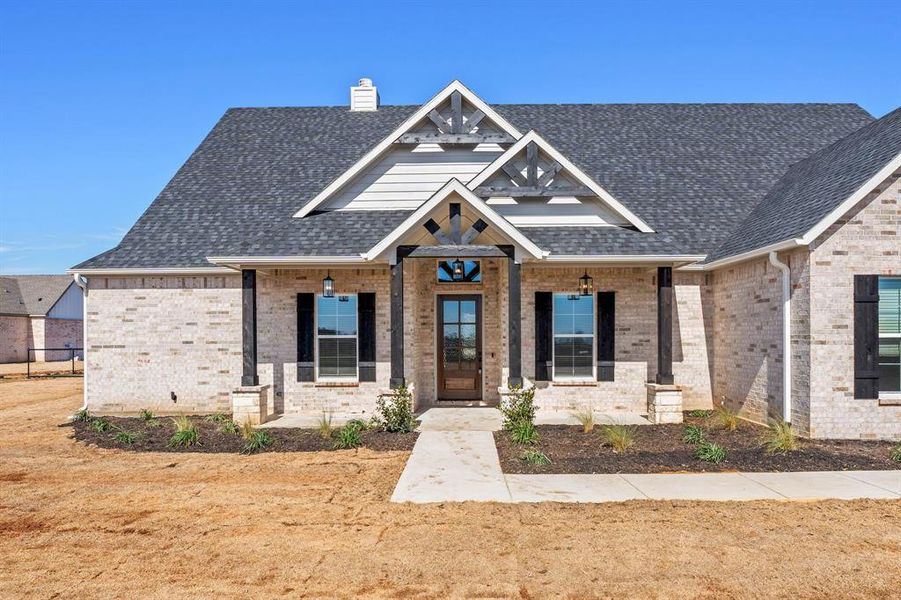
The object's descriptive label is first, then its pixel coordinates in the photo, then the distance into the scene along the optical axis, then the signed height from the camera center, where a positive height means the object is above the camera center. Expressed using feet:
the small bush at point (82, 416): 41.41 -8.55
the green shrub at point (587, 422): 34.55 -7.63
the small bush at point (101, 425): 36.42 -8.12
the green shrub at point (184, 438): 32.09 -7.81
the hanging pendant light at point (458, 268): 43.42 +1.90
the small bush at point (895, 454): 27.78 -7.86
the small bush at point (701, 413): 40.89 -8.58
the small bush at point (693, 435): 32.01 -7.95
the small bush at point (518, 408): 34.00 -6.76
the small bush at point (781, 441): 29.07 -7.62
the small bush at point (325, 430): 33.23 -7.74
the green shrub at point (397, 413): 34.47 -7.03
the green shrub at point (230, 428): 35.73 -8.17
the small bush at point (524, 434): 31.58 -7.69
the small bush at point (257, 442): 31.14 -7.96
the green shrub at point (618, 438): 29.89 -7.61
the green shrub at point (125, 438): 32.97 -8.06
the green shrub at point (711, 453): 27.78 -7.71
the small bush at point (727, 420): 34.99 -7.83
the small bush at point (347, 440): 31.37 -7.85
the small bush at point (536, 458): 27.32 -7.80
